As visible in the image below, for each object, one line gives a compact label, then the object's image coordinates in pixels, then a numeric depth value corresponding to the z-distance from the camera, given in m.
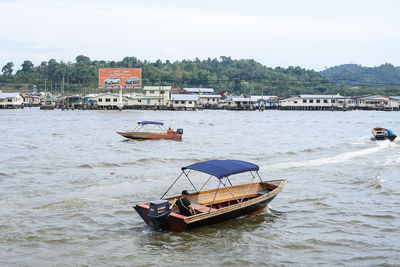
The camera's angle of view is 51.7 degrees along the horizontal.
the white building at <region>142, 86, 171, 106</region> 98.38
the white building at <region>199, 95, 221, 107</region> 107.75
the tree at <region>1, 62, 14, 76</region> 155.62
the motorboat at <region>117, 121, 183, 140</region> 33.38
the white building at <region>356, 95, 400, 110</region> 108.50
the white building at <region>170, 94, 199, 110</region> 98.12
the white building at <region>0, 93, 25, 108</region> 97.31
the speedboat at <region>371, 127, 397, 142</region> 34.91
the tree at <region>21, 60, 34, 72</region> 159.88
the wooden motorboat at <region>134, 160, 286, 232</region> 11.27
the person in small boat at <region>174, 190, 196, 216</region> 11.68
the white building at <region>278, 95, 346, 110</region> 105.25
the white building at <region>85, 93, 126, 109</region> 92.50
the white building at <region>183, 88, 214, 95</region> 111.69
